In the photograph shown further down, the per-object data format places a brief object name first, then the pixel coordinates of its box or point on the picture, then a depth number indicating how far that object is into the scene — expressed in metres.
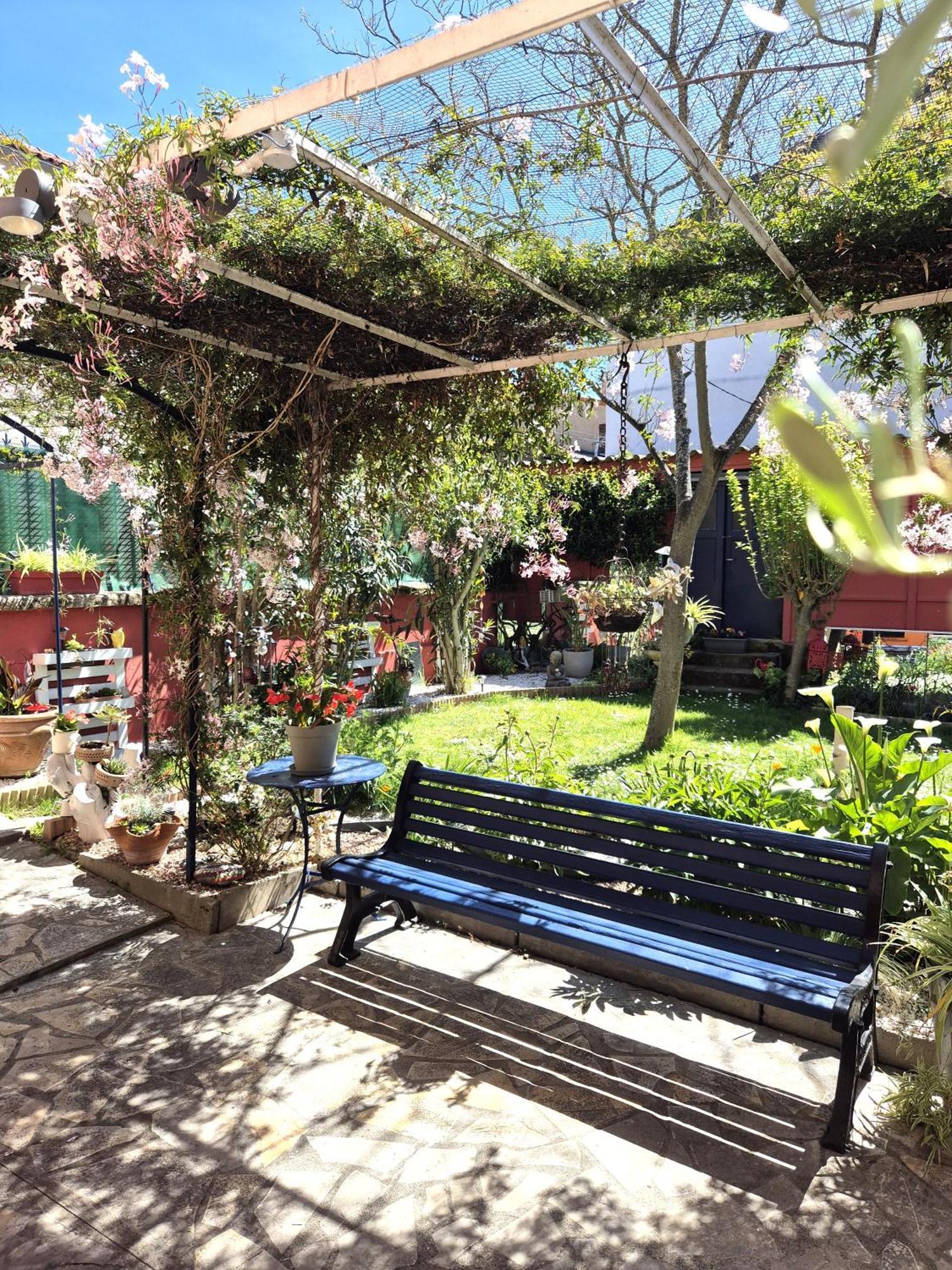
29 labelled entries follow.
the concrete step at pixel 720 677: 11.29
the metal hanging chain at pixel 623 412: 4.64
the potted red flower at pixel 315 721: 4.48
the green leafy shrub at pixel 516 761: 5.11
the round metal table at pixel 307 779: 4.29
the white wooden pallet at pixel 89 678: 6.94
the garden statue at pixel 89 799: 5.42
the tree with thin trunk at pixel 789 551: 10.24
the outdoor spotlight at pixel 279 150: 2.78
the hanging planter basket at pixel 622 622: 9.20
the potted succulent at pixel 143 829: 4.94
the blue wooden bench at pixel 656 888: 3.01
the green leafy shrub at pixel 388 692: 9.83
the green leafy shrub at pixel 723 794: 4.38
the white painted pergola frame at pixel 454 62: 2.07
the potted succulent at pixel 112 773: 5.45
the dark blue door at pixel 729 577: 13.09
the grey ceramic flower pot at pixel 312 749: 4.46
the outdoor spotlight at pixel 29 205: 3.05
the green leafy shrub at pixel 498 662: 13.08
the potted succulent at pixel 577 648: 12.45
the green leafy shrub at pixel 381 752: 5.81
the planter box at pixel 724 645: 12.03
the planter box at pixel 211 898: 4.46
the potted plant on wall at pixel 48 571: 7.48
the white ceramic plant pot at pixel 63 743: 5.71
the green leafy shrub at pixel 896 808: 3.65
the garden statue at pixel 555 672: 11.98
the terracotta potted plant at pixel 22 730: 6.43
